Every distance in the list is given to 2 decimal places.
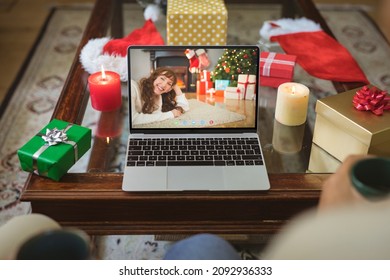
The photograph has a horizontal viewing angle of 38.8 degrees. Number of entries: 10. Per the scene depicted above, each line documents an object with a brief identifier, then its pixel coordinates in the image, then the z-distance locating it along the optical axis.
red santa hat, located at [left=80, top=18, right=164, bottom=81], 1.60
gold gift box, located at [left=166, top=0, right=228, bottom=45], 1.70
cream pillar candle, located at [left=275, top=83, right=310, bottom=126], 1.41
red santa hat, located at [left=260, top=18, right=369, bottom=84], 1.64
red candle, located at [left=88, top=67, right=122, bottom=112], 1.48
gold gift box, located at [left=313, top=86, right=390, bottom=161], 1.18
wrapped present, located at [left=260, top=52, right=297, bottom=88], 1.58
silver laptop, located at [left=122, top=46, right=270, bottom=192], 1.26
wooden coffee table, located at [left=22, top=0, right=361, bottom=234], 1.17
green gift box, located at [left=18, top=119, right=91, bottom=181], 1.17
